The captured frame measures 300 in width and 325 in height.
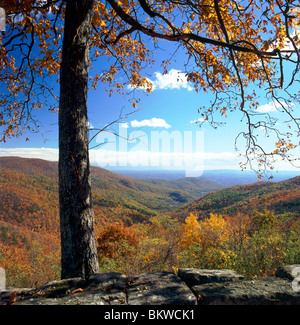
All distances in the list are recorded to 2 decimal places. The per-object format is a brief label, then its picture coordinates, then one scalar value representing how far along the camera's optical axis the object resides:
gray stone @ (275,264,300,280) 2.57
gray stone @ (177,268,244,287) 2.51
